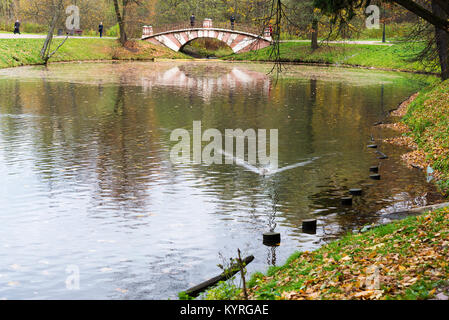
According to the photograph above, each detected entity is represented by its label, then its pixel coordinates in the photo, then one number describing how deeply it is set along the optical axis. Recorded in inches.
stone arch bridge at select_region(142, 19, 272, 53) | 3102.9
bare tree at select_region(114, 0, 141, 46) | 2687.0
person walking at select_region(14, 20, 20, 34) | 2588.6
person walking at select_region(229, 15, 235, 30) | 3082.9
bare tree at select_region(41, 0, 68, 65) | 2126.0
